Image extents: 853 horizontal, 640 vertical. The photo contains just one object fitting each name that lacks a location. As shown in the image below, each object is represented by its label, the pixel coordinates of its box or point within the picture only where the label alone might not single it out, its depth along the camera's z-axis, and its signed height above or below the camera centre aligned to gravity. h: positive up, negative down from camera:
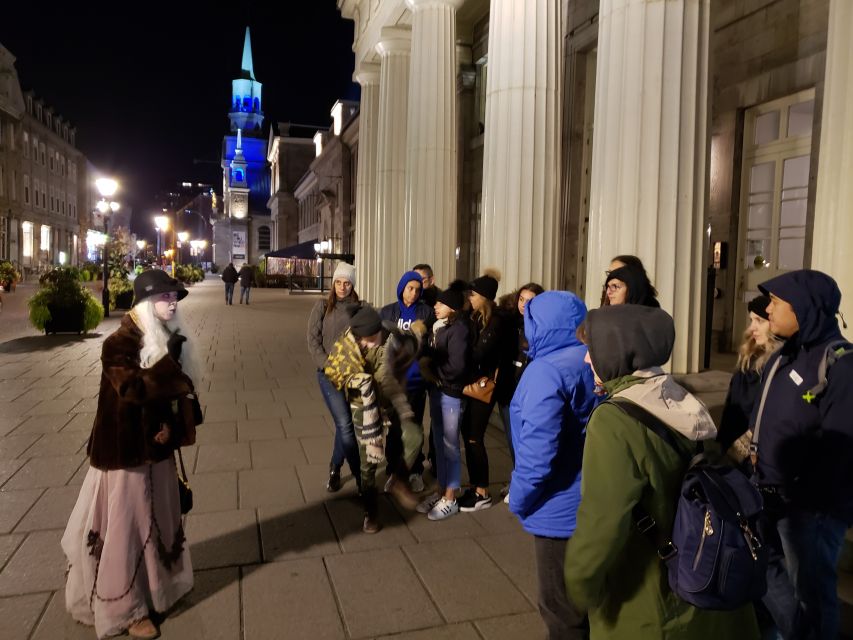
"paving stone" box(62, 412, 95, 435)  6.91 -1.78
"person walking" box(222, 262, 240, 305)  26.62 -0.50
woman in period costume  3.05 -1.03
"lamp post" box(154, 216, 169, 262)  67.94 +4.92
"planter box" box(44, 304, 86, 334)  14.71 -1.28
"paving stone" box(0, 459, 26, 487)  5.38 -1.80
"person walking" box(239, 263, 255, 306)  28.73 -0.56
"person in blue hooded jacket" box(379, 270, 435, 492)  5.00 -0.42
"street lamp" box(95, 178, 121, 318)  20.03 +2.34
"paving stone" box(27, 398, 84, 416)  7.66 -1.77
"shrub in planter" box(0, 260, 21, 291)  28.14 -0.53
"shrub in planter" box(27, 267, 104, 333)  14.55 -0.93
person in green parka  1.88 -0.64
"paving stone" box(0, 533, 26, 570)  3.95 -1.82
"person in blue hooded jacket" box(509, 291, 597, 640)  2.42 -0.73
